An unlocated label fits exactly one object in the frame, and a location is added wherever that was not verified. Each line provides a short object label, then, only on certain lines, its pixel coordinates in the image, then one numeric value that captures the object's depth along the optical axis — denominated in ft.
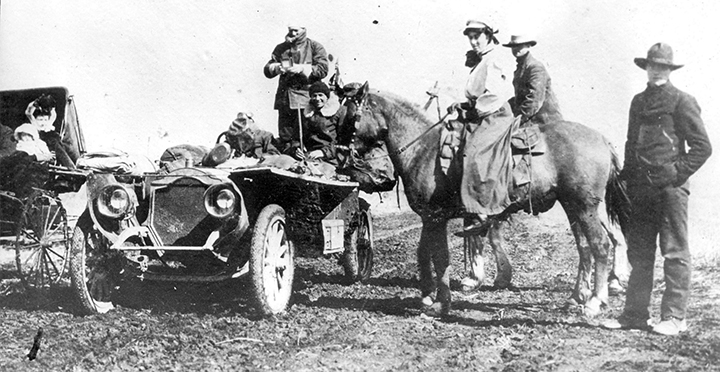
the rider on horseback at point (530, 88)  24.70
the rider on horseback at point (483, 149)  21.44
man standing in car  28.60
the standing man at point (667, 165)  18.67
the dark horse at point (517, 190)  22.21
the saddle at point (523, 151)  22.80
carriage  23.88
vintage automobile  20.47
